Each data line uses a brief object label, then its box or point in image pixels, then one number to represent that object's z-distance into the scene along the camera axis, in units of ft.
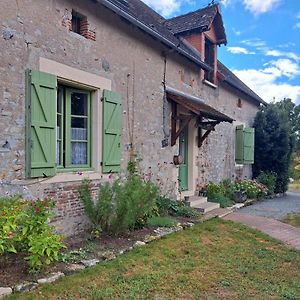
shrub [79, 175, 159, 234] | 19.06
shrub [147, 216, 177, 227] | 22.43
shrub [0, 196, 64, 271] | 12.88
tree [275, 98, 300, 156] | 97.94
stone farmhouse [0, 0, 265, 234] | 16.10
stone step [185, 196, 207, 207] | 30.30
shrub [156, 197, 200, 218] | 25.98
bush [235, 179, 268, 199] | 40.27
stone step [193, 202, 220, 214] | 28.90
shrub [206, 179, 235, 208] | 34.17
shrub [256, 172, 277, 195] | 45.82
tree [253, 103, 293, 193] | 48.06
